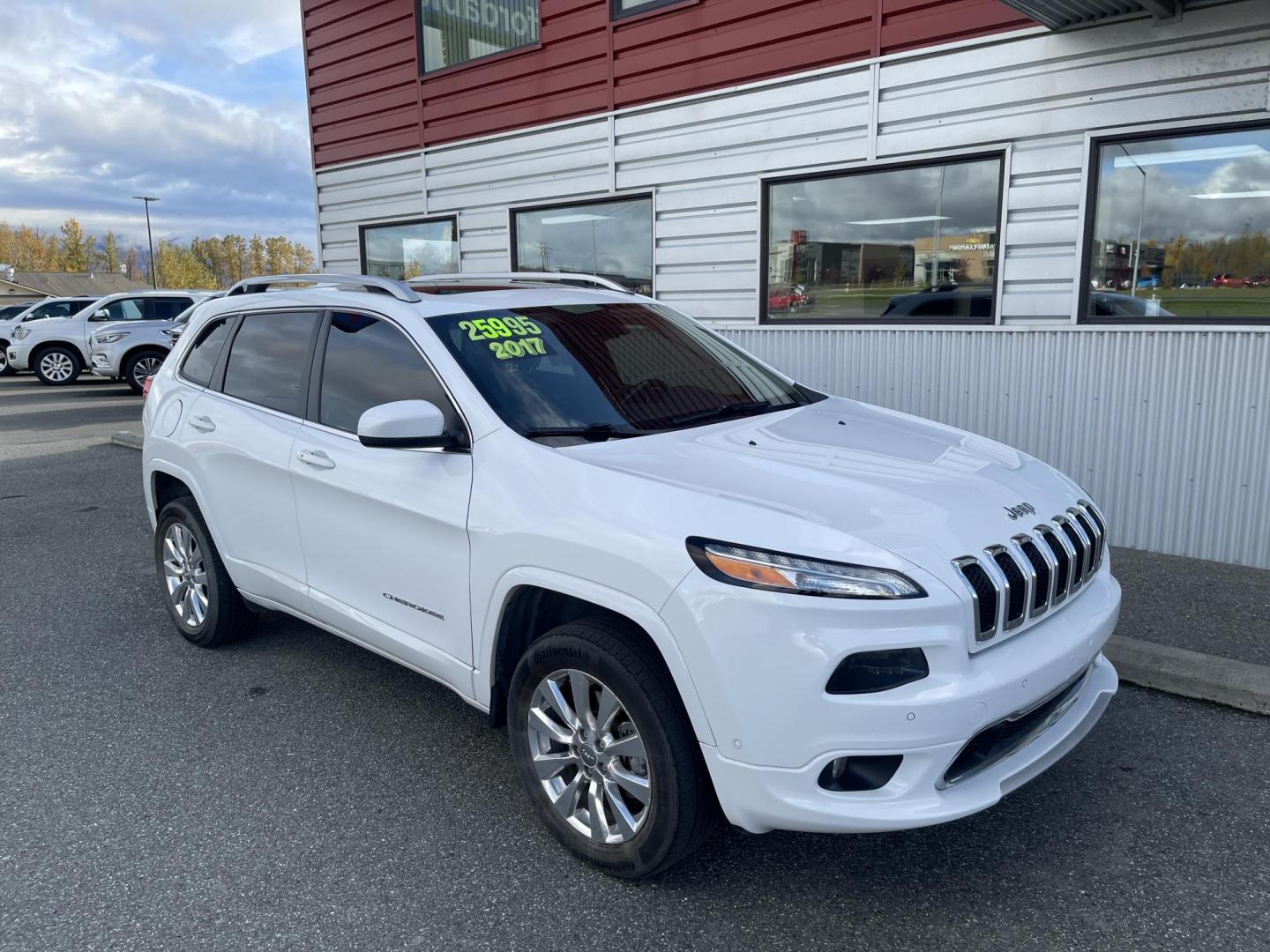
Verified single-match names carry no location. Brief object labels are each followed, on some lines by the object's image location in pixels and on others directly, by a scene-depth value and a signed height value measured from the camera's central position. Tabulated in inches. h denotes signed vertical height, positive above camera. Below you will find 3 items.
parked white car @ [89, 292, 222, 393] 682.2 -31.2
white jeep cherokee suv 95.1 -29.4
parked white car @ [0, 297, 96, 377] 834.8 -5.1
